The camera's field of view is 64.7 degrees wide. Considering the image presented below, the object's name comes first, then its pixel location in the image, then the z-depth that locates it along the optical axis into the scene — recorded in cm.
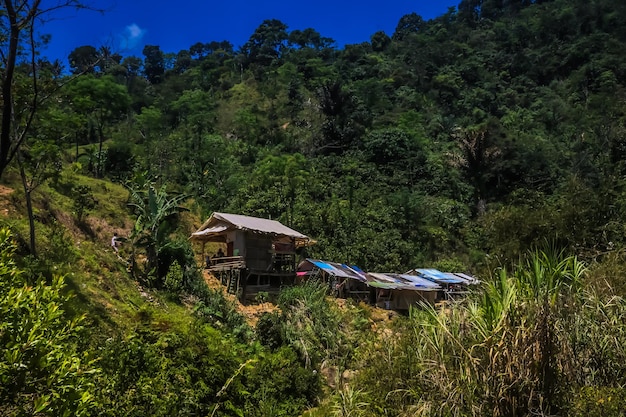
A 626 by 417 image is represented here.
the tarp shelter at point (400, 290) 2131
